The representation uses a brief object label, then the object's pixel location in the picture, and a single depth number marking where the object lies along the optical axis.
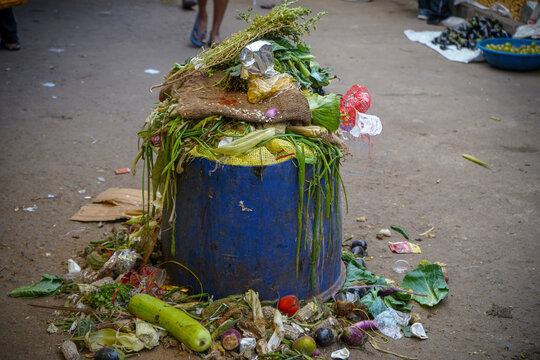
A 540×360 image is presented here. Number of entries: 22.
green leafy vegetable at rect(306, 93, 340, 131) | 2.65
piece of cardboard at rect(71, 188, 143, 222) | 3.71
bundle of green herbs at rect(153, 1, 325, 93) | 2.72
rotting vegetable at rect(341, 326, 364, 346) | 2.64
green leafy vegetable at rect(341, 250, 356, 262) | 3.31
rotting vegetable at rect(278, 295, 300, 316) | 2.68
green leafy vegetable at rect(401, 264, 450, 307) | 3.03
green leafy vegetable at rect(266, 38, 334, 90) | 2.79
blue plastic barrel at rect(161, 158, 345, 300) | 2.48
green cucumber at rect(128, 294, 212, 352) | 2.45
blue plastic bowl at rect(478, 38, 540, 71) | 6.92
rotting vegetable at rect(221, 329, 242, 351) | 2.50
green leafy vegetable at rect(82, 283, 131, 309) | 2.73
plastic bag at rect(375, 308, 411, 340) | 2.76
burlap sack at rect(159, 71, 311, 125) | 2.52
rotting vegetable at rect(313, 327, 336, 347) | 2.59
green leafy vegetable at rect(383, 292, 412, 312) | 2.94
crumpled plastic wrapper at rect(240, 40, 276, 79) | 2.58
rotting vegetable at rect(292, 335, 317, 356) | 2.50
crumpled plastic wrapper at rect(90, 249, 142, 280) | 2.96
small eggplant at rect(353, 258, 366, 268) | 3.26
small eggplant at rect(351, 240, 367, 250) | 3.46
